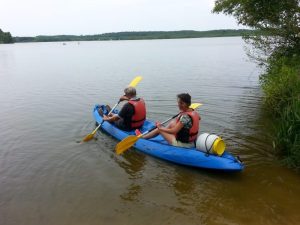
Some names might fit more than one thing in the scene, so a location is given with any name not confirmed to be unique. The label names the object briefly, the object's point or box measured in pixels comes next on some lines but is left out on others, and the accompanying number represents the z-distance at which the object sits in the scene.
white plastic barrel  4.34
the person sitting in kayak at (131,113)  5.40
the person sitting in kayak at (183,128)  4.44
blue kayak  4.27
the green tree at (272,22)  6.99
